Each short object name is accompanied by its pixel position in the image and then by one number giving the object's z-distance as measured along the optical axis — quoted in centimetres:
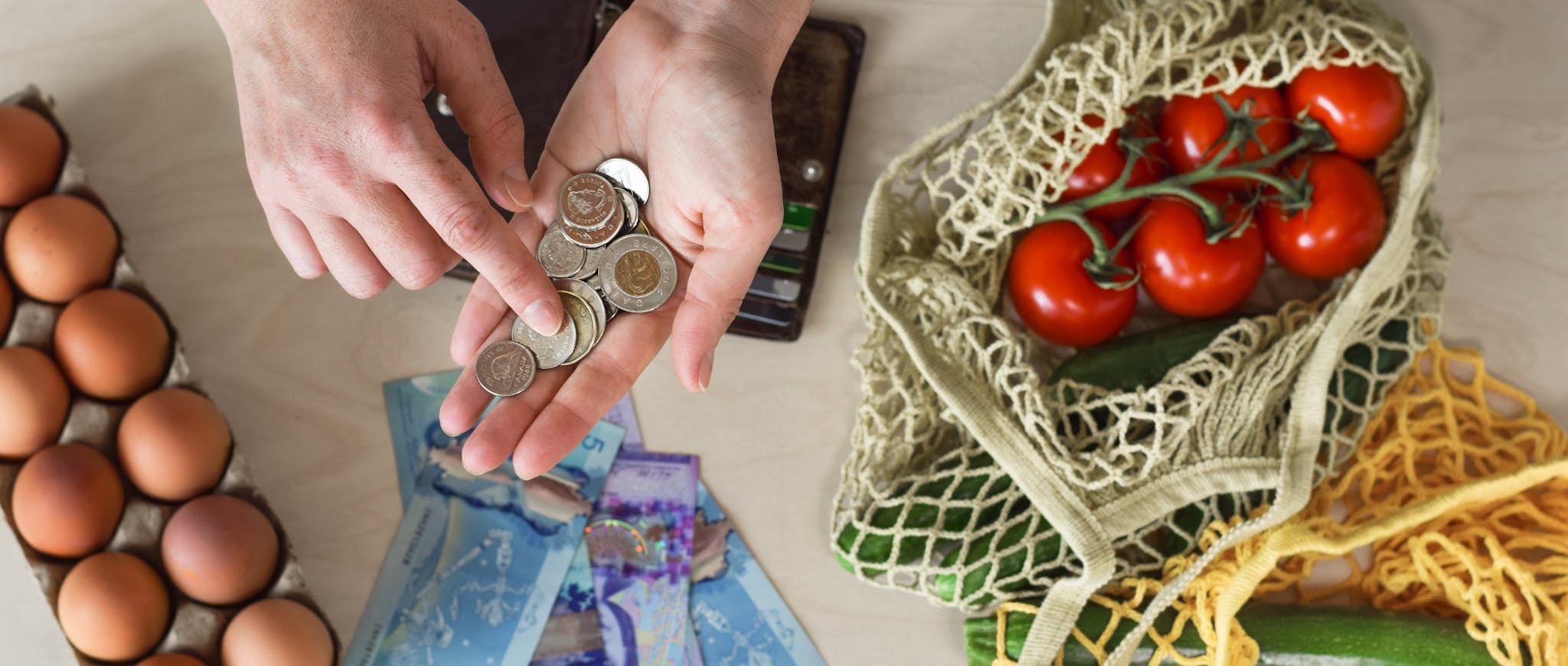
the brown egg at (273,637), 86
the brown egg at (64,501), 85
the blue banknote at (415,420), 101
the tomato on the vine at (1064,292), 94
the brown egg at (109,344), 89
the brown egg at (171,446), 88
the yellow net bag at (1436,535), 90
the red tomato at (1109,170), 95
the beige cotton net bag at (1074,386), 89
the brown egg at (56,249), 90
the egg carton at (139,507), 88
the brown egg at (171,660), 86
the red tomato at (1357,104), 91
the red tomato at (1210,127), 93
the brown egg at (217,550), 87
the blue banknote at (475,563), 98
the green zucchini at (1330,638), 91
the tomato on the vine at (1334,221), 91
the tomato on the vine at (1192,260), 92
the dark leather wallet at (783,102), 100
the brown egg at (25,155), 91
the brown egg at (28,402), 87
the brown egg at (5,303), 92
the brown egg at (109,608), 84
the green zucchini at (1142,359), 97
